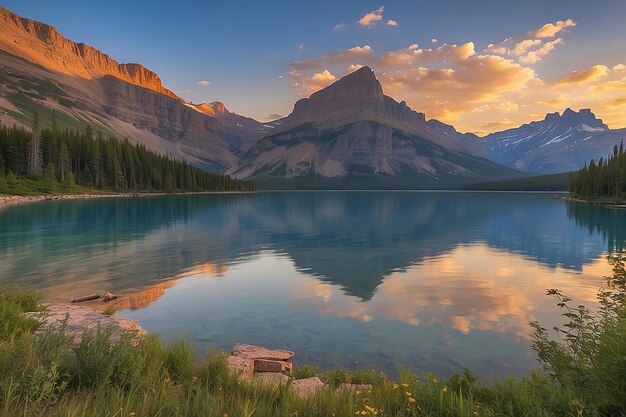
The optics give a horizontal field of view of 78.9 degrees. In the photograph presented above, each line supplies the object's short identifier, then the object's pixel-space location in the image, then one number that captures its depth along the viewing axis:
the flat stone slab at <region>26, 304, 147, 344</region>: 14.55
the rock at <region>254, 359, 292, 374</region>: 14.99
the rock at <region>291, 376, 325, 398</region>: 11.61
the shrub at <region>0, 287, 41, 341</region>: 12.50
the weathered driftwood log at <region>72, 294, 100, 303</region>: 25.26
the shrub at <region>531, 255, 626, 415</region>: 7.74
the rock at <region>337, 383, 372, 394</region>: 11.88
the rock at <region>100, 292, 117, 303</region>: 26.03
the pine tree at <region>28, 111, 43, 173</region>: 154.12
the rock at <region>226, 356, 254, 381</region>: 12.95
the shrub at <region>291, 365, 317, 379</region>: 14.48
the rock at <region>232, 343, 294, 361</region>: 16.11
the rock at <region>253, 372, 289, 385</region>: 12.29
